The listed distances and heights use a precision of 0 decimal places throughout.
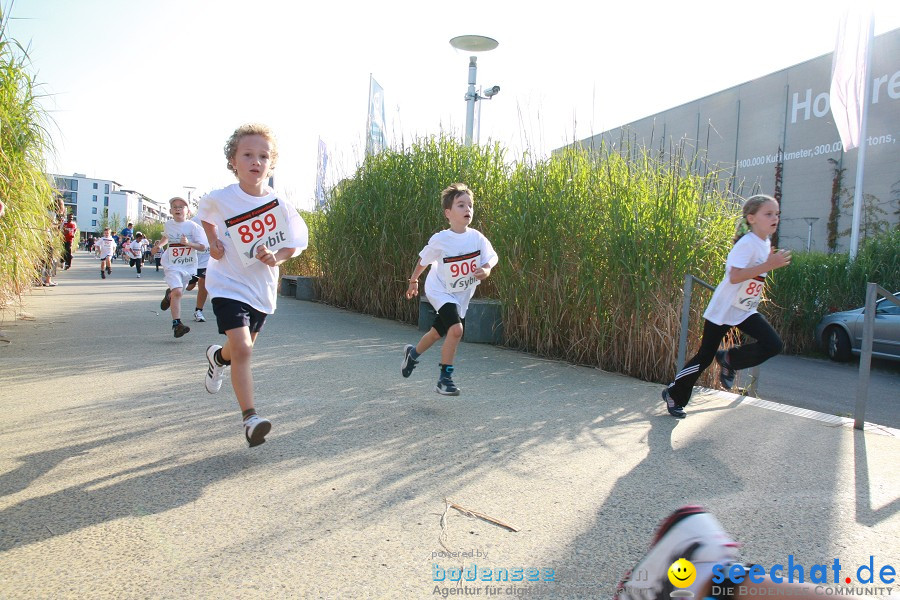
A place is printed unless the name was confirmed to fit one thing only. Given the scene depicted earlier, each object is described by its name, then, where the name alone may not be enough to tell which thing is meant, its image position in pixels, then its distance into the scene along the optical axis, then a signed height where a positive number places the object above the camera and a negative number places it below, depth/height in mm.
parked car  10188 -648
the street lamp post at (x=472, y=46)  11429 +4264
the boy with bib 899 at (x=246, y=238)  3605 +159
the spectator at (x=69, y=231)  16612 +651
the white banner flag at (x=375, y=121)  11922 +3106
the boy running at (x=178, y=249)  7926 +159
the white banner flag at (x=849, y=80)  13845 +4740
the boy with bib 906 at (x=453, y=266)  5164 +79
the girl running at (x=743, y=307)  4473 -126
